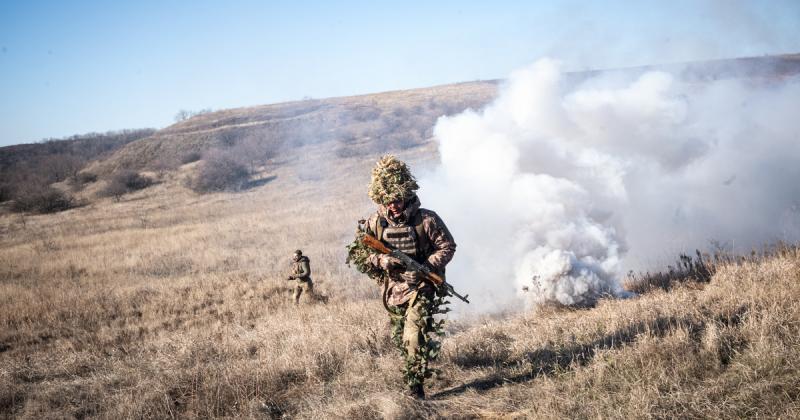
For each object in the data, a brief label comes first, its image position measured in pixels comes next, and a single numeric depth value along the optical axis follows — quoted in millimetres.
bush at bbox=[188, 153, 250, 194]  28797
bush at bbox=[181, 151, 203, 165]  37006
